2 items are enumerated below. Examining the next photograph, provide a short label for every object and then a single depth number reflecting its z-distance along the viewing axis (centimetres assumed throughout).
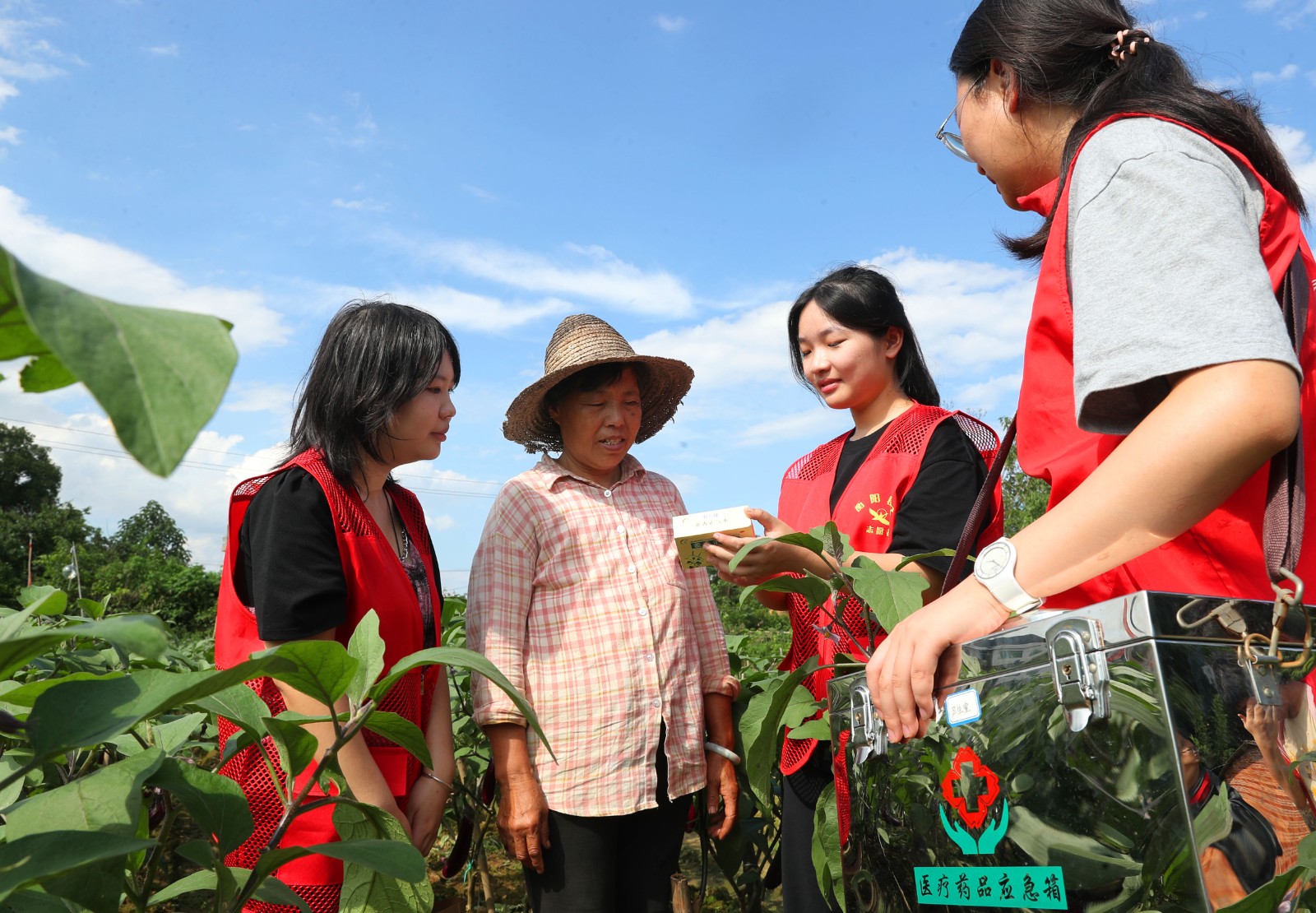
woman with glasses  93
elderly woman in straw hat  238
